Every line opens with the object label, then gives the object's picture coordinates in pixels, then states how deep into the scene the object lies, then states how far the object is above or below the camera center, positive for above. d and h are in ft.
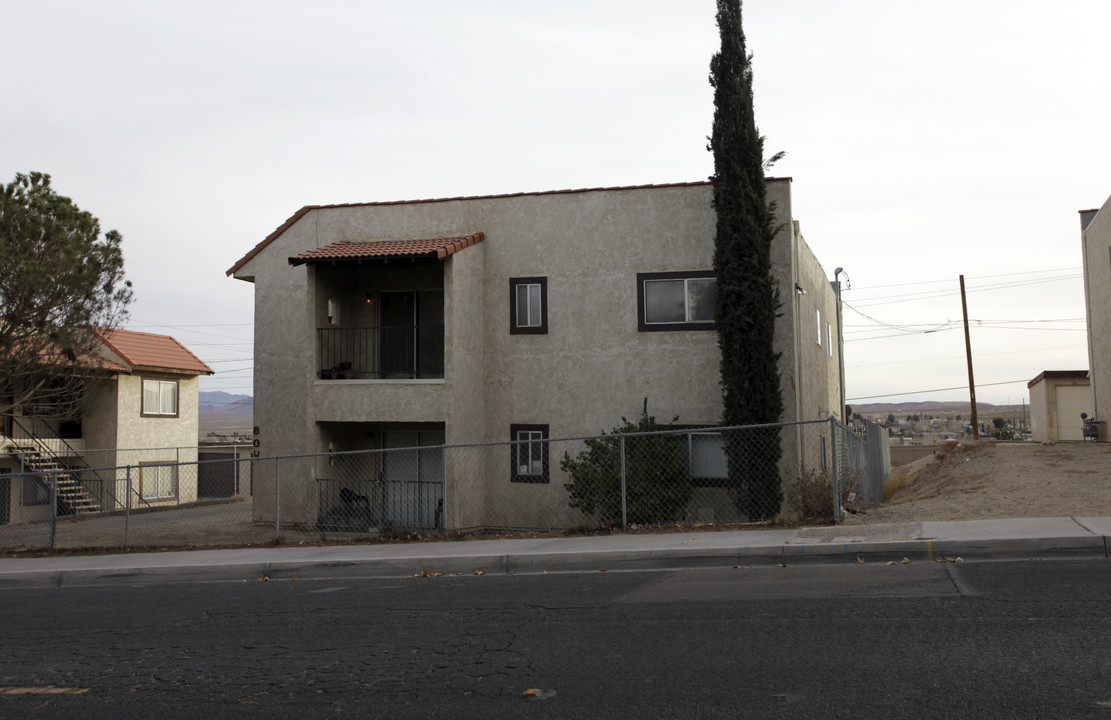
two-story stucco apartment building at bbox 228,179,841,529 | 56.08 +6.90
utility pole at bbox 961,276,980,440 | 132.19 +11.91
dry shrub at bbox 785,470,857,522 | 42.29 -2.64
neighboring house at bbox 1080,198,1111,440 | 79.77 +12.05
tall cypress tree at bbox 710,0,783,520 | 51.83 +7.23
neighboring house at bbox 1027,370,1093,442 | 101.91 +3.47
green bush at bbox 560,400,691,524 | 50.72 -1.98
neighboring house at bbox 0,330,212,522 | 90.22 +1.93
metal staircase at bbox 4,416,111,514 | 89.25 -1.15
